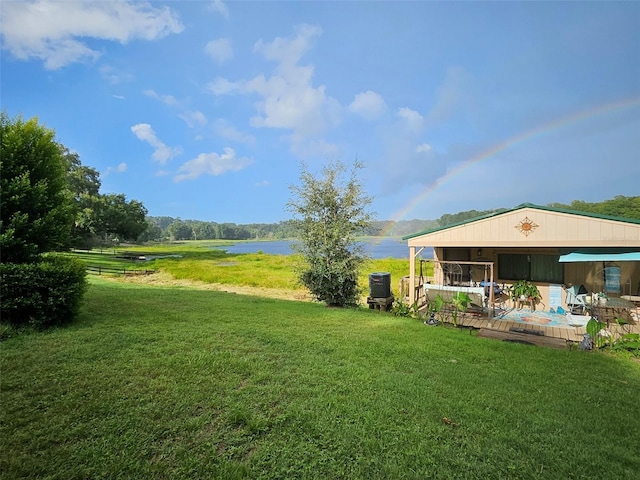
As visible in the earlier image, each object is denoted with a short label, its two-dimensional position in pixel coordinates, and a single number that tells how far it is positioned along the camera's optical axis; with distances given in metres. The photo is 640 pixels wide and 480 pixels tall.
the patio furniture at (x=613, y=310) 7.64
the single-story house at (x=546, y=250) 7.74
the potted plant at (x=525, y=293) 9.84
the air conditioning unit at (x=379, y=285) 9.55
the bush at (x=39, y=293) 4.73
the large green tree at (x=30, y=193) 5.15
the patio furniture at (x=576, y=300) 8.66
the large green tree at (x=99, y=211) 34.78
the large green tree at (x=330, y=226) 9.09
